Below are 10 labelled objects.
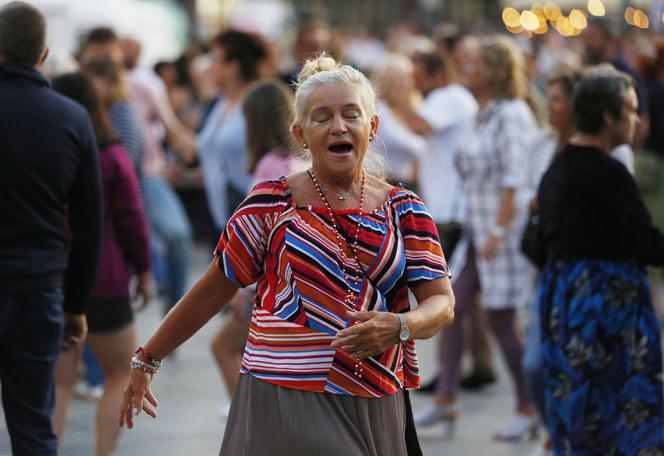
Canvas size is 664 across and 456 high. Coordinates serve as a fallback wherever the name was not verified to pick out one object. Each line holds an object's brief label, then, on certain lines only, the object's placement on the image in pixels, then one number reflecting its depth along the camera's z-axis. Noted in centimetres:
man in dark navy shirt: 927
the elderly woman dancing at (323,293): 703
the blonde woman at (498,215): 1416
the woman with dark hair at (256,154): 1287
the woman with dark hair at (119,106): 1461
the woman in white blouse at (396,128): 1678
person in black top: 1031
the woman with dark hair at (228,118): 1562
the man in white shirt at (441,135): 1680
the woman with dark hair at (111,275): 1167
